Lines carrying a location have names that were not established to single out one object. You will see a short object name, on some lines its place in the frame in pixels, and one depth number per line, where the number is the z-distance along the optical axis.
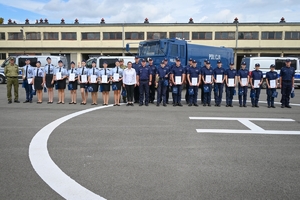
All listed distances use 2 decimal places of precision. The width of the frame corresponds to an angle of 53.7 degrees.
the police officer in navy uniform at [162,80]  13.01
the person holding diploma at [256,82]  13.00
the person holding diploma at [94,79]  12.91
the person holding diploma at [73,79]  13.03
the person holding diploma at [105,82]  12.91
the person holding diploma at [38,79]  13.14
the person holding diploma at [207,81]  13.09
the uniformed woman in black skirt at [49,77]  13.11
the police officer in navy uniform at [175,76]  13.01
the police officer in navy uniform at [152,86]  13.27
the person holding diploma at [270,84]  12.87
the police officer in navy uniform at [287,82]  12.82
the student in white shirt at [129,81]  12.70
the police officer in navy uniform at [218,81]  13.06
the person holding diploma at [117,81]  12.84
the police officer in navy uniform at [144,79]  12.91
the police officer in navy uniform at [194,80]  13.10
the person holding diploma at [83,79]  12.91
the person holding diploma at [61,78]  13.06
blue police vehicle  18.80
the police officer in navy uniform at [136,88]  13.37
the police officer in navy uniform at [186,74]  13.31
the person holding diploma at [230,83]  13.02
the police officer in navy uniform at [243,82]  13.03
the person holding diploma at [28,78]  13.28
